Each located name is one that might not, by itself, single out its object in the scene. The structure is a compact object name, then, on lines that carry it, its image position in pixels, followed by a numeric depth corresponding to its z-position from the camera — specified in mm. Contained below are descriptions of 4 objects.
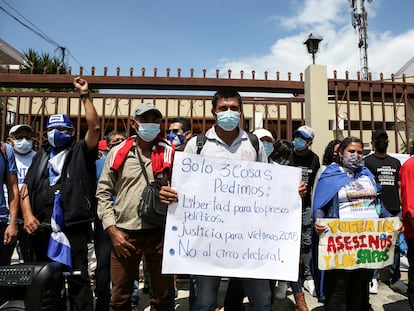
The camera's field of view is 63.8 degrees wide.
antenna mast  22047
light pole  6945
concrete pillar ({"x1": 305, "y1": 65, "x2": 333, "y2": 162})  5660
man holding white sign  2217
